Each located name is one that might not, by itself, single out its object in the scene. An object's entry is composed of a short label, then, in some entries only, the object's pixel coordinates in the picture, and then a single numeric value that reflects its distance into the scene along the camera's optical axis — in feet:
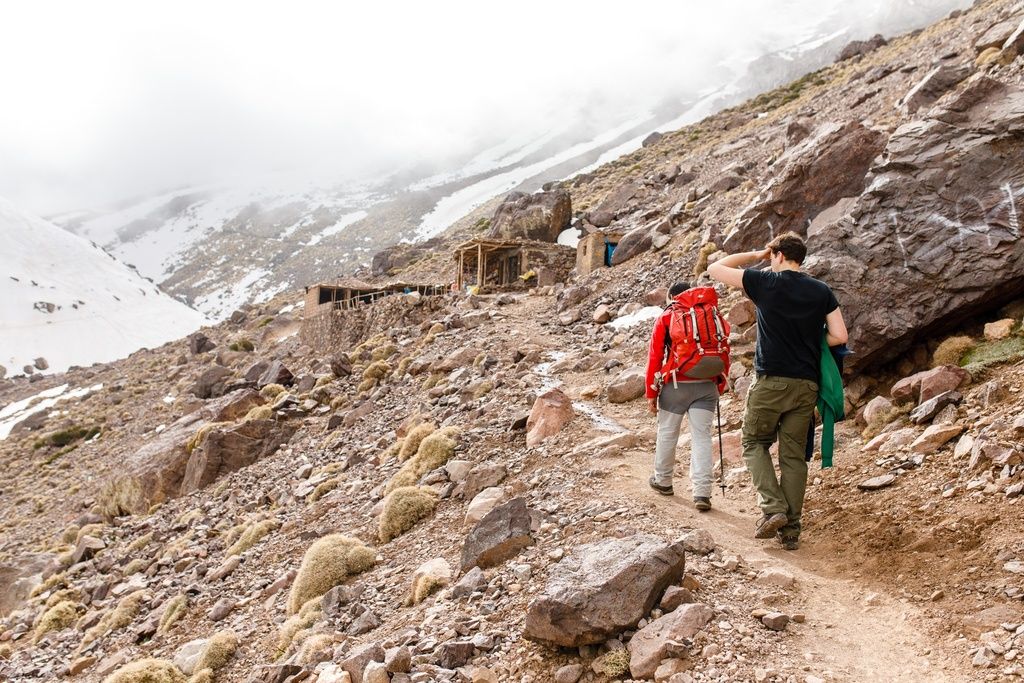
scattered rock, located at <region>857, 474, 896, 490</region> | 19.47
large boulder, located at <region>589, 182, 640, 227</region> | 118.21
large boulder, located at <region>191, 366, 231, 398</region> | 104.17
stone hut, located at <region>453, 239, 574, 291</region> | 98.48
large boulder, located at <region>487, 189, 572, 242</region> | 126.31
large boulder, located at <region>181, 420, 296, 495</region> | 58.65
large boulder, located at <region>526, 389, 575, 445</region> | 31.99
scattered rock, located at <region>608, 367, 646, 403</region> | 36.91
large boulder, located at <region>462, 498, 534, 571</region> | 20.70
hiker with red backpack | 21.26
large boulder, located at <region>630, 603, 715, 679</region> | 13.34
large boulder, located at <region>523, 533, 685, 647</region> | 14.47
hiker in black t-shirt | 18.17
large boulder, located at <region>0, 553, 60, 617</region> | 52.01
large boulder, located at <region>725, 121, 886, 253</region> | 48.47
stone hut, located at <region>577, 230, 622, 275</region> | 84.64
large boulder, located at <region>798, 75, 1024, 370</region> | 26.30
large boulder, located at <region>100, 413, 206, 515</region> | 61.67
